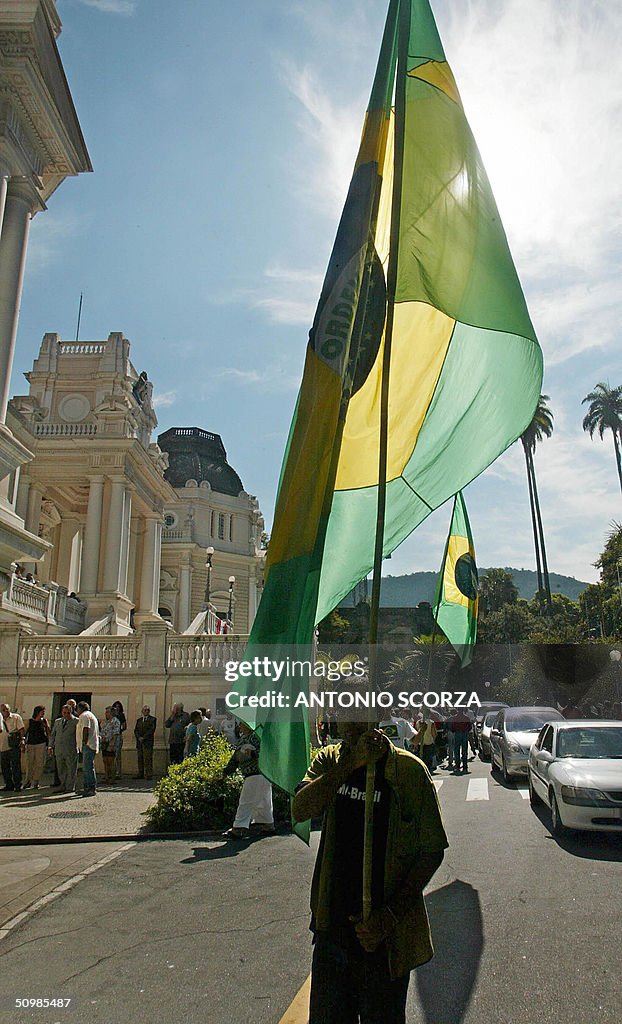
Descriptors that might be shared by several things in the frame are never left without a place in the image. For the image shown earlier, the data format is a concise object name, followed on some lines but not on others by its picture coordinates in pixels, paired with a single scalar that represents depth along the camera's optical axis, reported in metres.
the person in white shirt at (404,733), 17.88
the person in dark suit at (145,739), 17.23
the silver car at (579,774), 8.70
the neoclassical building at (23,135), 13.15
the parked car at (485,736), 22.08
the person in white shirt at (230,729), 17.09
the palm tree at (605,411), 72.25
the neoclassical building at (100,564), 18.58
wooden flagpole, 3.22
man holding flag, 3.16
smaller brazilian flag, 12.77
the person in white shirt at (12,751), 15.71
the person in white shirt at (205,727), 15.75
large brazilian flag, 4.37
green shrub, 11.13
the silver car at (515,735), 15.50
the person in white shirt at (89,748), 14.84
